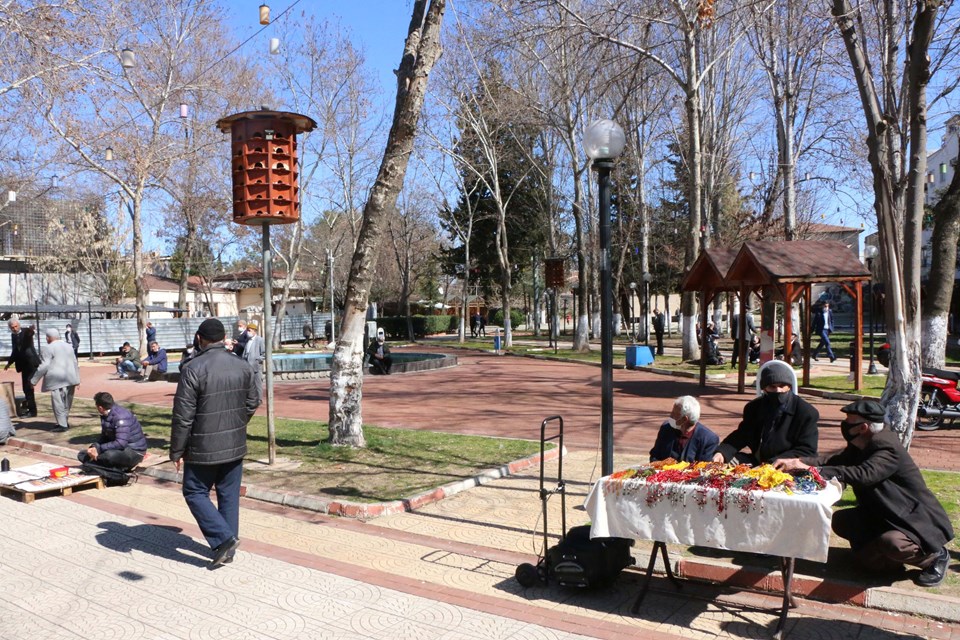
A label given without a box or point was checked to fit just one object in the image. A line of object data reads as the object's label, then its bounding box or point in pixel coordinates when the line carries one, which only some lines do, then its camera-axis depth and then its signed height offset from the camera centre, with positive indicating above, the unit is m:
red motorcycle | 11.58 -1.65
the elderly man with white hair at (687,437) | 5.98 -1.11
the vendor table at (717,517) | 4.56 -1.41
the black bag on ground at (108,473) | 9.24 -2.02
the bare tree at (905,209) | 7.75 +0.96
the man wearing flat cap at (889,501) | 5.04 -1.41
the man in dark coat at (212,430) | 6.03 -0.99
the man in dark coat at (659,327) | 28.14 -0.96
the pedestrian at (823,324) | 23.52 -0.78
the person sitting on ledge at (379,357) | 23.83 -1.65
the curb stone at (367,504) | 7.68 -2.10
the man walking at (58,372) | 12.55 -1.03
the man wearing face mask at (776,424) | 5.95 -1.01
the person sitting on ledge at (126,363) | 24.03 -1.72
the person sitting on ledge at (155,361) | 23.08 -1.59
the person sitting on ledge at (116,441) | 9.34 -1.68
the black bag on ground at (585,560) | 5.30 -1.86
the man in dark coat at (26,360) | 14.27 -0.92
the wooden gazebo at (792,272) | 15.48 +0.59
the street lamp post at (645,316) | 35.92 -0.70
